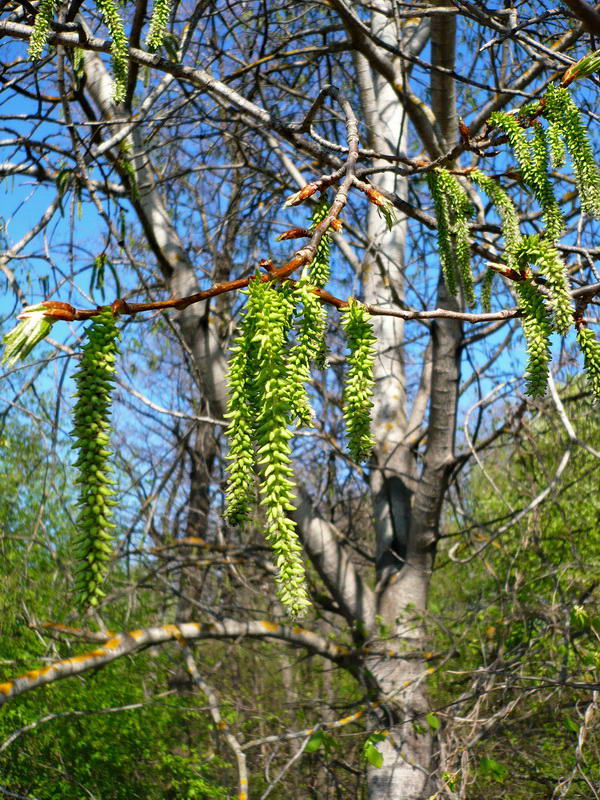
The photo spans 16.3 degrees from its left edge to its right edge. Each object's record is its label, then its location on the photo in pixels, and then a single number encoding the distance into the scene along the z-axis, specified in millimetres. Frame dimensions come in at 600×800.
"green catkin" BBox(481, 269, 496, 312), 935
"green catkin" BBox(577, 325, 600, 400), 755
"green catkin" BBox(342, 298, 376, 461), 707
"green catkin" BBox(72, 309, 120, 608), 649
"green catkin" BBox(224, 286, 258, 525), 682
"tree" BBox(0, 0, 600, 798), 896
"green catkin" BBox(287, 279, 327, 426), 682
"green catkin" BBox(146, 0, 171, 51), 915
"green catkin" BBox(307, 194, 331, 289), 723
